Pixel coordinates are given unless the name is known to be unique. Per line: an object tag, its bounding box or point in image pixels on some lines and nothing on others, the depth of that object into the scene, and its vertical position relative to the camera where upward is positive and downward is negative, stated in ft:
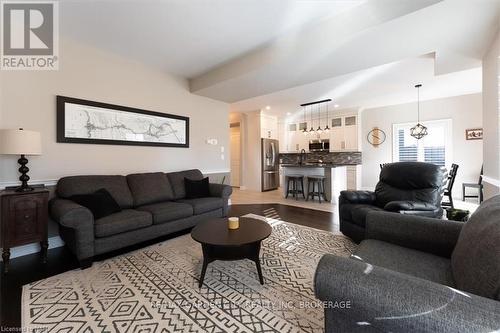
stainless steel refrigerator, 23.62 +0.17
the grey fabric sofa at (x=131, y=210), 7.10 -1.82
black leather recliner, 8.32 -1.29
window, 19.34 +1.96
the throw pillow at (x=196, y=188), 11.81 -1.23
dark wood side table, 6.95 -1.74
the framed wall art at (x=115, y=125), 9.47 +2.14
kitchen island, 17.24 -0.72
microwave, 24.18 +2.27
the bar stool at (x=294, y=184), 18.99 -1.64
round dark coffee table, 5.95 -2.08
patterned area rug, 4.75 -3.41
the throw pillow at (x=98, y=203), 7.85 -1.35
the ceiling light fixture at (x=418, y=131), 18.23 +2.97
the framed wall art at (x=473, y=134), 17.71 +2.53
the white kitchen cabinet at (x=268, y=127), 23.59 +4.43
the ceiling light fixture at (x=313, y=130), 20.76 +4.08
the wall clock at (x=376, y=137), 22.35 +2.96
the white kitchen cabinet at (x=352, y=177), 21.42 -1.19
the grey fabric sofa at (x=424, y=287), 2.31 -1.57
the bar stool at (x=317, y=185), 17.69 -1.68
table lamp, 7.00 +0.74
